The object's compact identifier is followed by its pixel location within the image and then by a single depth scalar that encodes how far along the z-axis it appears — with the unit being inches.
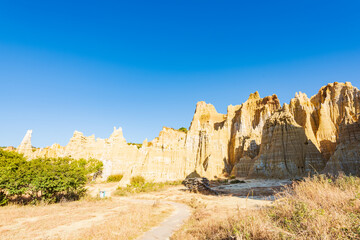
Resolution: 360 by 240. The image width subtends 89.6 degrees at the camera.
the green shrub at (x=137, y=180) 1335.6
